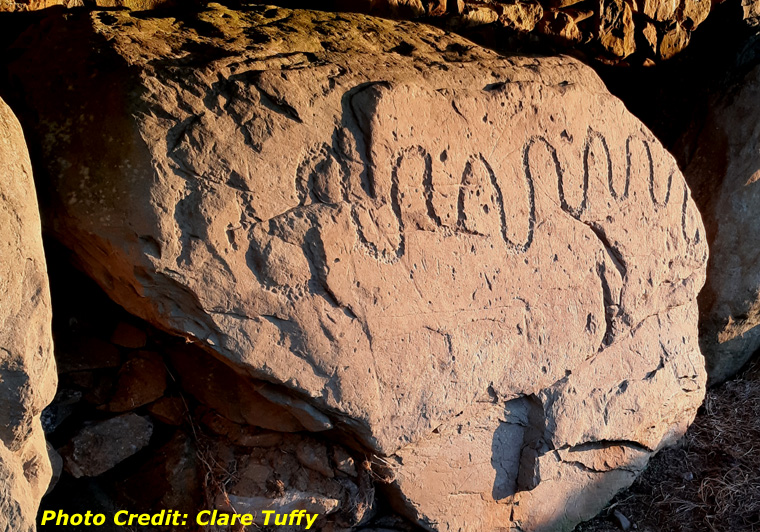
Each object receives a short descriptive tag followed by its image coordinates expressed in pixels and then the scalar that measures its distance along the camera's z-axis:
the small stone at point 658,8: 2.87
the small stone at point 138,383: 1.88
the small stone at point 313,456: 1.94
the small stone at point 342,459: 1.95
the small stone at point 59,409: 1.80
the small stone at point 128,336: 1.87
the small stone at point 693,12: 2.98
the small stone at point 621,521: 2.46
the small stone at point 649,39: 2.96
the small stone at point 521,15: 2.58
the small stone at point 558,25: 2.69
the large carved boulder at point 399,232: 1.51
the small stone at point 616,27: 2.81
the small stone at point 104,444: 1.84
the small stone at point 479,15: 2.46
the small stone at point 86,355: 1.81
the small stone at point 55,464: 1.73
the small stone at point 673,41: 3.02
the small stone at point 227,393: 1.86
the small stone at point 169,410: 1.93
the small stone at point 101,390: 1.86
